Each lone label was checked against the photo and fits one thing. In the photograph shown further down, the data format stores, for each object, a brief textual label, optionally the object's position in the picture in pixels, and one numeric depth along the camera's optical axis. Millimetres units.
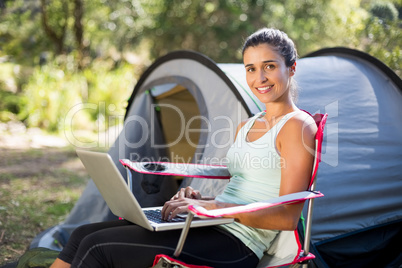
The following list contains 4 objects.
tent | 2494
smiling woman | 1579
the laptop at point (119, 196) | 1561
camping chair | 1549
